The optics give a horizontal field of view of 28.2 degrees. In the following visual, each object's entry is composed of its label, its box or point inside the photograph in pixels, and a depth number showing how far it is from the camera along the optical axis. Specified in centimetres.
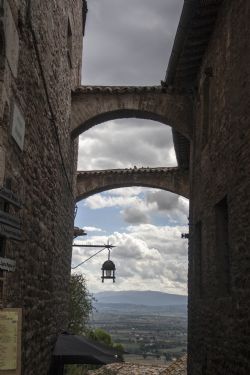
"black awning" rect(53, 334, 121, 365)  766
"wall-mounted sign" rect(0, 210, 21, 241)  438
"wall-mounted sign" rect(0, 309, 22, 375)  421
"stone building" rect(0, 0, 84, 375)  480
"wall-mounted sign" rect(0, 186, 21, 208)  440
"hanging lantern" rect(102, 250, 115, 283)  1516
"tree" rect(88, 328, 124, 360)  2565
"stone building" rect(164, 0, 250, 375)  670
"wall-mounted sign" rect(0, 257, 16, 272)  452
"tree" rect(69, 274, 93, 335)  1836
